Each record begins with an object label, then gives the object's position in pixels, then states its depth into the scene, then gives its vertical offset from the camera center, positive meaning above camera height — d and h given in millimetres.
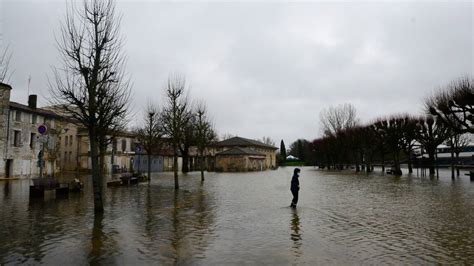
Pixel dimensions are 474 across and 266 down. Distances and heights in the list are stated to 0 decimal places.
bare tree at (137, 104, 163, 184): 32562 +2804
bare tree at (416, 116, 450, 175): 39906 +2824
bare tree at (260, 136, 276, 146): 150875 +8286
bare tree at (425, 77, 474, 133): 23453 +3973
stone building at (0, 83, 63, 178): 38906 +2615
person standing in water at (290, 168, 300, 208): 15301 -1037
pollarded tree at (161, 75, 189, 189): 25344 +3127
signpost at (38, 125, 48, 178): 16009 +1293
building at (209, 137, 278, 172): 70812 +1081
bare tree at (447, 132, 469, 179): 35975 +2408
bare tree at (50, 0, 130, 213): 12961 +2501
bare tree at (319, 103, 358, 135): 69812 +7265
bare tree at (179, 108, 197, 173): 46975 +3760
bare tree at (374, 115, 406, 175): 43688 +3228
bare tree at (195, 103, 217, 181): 37238 +3321
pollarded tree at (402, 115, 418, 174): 42438 +3403
